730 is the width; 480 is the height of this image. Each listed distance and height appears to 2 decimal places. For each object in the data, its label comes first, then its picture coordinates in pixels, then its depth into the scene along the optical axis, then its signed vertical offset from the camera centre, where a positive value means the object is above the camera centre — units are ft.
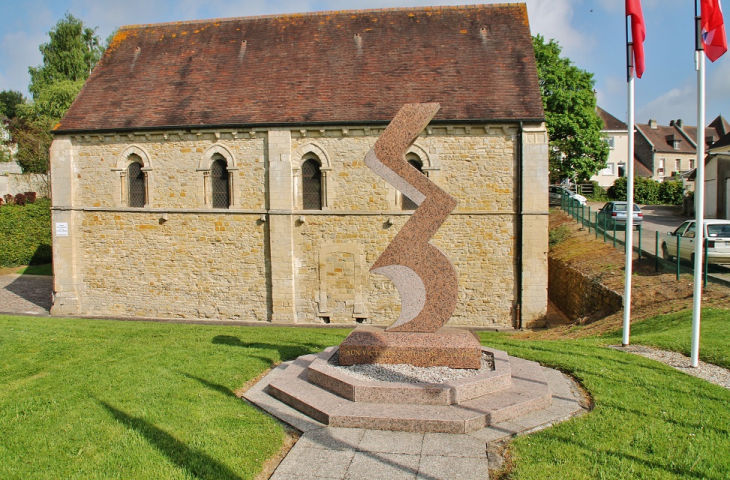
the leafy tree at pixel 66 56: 128.06 +41.86
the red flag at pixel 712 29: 26.17 +9.48
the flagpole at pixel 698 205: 26.35 +0.72
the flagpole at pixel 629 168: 33.01 +3.22
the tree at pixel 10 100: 205.87 +50.69
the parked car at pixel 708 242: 46.65 -2.15
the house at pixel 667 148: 178.19 +24.71
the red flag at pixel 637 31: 32.24 +11.71
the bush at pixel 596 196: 134.62 +6.26
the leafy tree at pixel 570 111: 107.96 +22.65
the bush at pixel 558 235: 73.10 -1.99
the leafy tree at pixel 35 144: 123.03 +20.31
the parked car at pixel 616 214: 68.80 +0.89
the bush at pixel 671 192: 134.75 +6.95
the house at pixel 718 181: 94.59 +7.05
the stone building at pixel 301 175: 50.98 +4.93
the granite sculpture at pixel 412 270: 24.86 -2.35
